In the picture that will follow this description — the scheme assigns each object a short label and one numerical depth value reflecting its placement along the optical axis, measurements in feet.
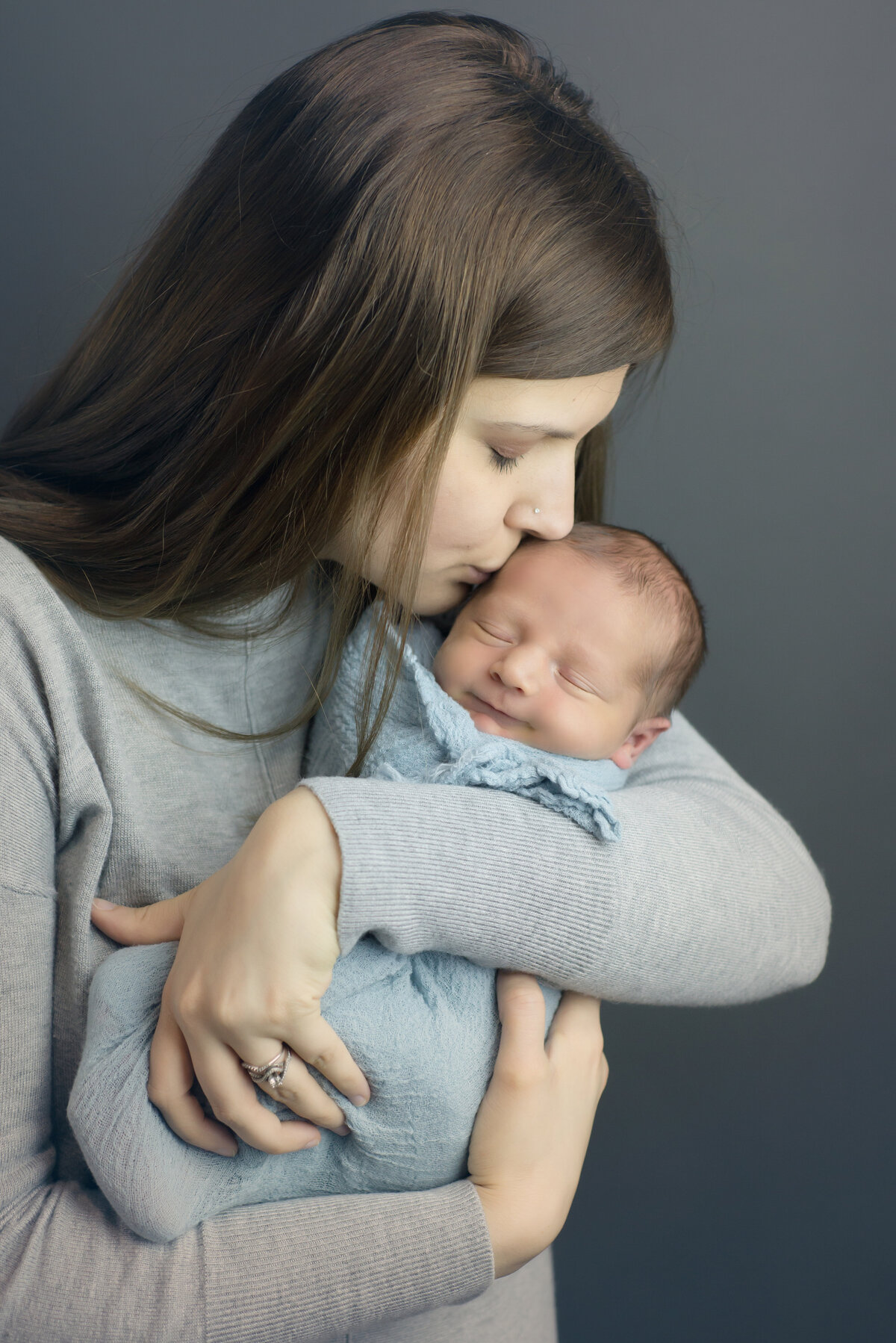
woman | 3.08
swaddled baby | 3.11
